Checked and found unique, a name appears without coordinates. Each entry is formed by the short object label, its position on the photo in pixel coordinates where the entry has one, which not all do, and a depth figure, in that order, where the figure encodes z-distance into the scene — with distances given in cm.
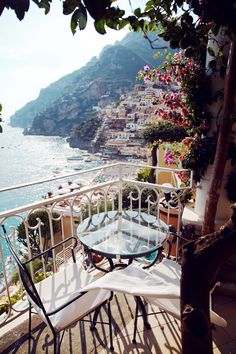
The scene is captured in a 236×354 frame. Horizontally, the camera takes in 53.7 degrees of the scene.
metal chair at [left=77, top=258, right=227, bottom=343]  139
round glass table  220
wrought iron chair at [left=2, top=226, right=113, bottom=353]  152
